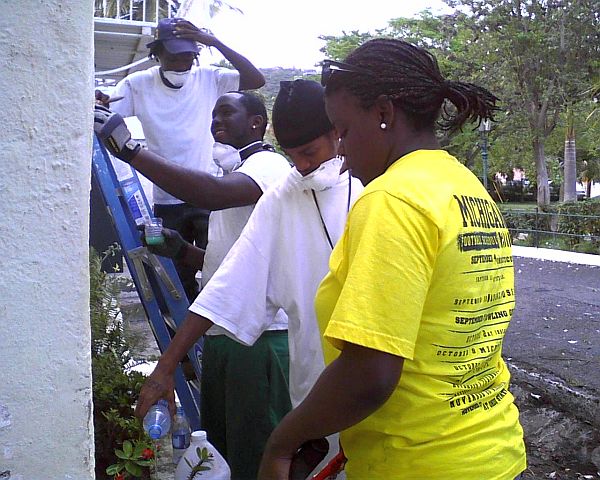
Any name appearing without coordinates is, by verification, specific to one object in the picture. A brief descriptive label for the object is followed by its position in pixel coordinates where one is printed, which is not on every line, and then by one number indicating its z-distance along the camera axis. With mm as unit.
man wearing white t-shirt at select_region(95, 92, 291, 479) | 2506
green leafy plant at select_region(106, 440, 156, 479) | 2582
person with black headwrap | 2236
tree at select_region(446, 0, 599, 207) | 17484
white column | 1571
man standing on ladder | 3693
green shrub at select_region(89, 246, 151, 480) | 2896
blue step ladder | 3188
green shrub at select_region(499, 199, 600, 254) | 14477
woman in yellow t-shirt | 1391
